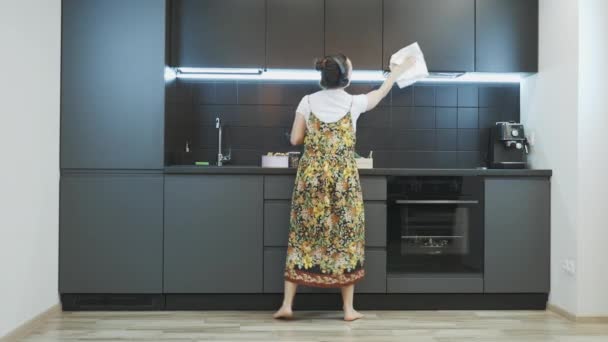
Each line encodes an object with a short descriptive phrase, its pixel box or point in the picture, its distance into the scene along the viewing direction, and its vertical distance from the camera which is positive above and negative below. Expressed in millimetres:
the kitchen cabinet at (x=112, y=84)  3695 +471
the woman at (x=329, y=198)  3469 -161
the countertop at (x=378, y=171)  3717 -14
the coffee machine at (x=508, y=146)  4123 +156
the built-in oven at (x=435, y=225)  3842 -328
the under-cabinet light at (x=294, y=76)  4145 +620
